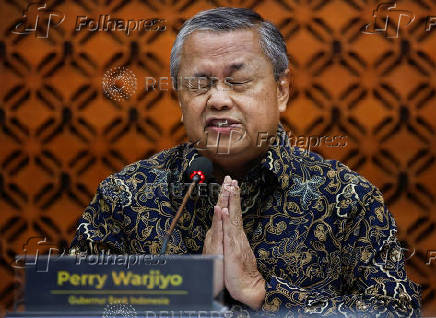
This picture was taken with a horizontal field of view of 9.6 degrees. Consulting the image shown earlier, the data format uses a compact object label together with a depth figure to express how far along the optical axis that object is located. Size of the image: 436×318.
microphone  3.71
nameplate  3.56
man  3.85
